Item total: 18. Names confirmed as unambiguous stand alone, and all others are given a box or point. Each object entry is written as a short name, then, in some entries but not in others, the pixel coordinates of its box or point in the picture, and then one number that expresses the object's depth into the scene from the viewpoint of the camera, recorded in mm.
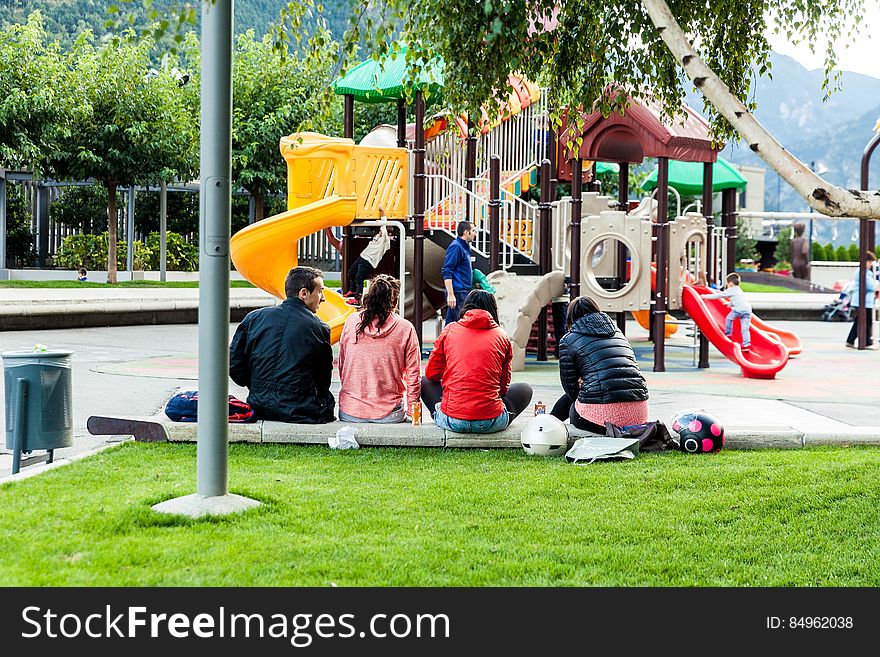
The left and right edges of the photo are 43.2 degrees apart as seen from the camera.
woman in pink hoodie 8656
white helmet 8211
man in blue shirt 14852
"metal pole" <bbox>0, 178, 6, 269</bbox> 32625
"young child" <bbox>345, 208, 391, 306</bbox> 16844
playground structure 16156
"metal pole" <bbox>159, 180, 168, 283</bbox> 32469
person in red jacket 8422
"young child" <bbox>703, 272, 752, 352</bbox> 16312
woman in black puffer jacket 8438
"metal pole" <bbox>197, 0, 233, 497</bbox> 6016
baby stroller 30531
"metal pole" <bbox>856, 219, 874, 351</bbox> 20328
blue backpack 8562
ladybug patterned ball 8359
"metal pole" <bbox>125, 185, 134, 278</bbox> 33156
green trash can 7758
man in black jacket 8453
